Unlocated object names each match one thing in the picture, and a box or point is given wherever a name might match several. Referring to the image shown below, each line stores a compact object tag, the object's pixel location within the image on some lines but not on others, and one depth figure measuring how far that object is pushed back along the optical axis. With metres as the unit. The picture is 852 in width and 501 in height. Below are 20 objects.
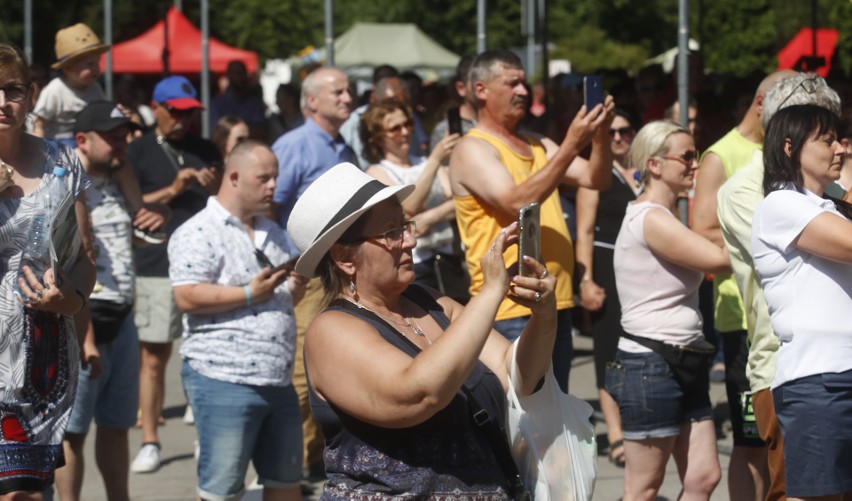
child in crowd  7.21
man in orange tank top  5.35
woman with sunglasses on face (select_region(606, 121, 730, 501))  4.87
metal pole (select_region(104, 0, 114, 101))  12.21
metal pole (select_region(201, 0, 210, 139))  12.12
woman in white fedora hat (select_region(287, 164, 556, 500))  2.90
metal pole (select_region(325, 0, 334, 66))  8.76
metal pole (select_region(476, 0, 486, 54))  10.07
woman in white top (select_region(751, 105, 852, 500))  3.92
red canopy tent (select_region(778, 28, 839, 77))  14.41
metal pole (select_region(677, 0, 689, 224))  6.72
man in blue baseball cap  7.16
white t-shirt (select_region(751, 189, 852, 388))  3.94
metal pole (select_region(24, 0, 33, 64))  20.97
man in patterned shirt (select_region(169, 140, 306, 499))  4.93
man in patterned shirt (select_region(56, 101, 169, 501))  5.62
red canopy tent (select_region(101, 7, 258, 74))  21.33
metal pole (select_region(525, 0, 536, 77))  21.64
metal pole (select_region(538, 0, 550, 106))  13.02
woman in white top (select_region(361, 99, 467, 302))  6.71
